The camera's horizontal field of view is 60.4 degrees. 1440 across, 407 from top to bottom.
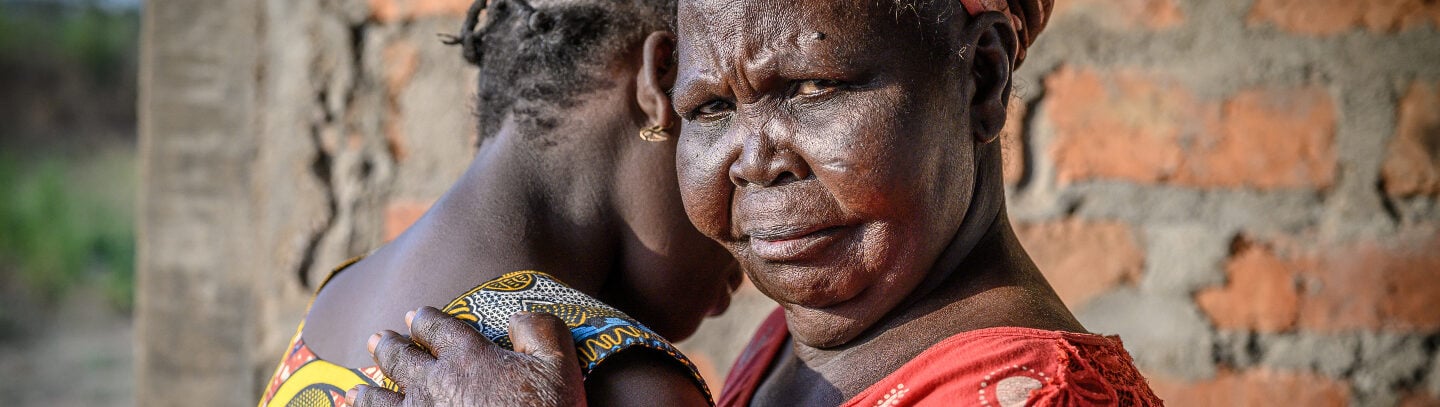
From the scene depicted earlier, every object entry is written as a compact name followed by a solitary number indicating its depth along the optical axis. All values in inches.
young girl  56.6
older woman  49.0
